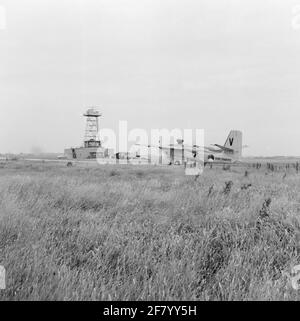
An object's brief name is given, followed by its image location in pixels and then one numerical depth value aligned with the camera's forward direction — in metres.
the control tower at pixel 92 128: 59.16
